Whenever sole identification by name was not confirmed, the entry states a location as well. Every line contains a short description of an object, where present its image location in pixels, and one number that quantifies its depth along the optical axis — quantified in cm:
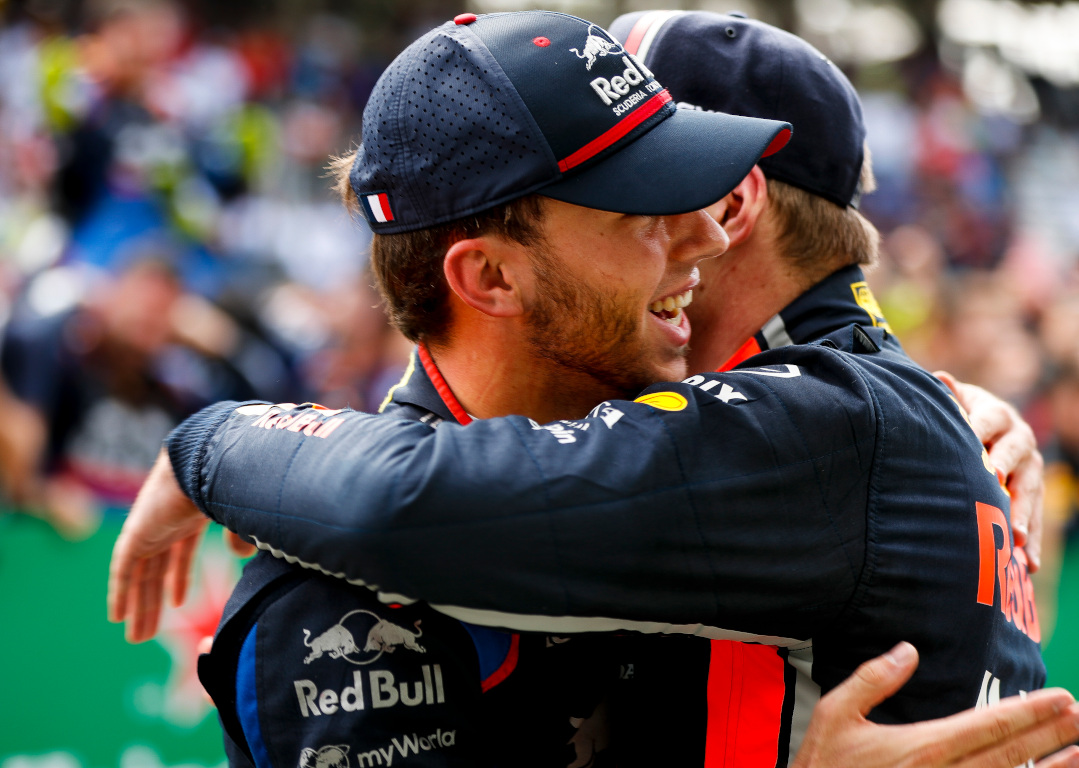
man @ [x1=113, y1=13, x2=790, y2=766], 295
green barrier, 767
